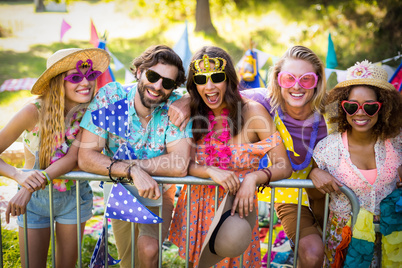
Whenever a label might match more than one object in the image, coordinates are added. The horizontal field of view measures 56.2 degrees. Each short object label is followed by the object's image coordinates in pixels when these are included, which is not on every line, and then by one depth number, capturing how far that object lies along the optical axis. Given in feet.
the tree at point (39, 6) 54.60
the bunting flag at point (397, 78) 15.61
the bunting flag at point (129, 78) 19.76
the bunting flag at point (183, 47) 18.88
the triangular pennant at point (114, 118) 9.27
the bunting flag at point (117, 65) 19.62
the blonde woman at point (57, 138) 9.01
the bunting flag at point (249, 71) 18.23
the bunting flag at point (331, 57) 18.22
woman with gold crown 9.25
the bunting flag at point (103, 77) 16.29
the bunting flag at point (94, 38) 17.13
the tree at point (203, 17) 49.93
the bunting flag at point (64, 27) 18.81
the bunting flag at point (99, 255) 9.67
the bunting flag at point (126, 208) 8.24
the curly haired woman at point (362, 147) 9.05
